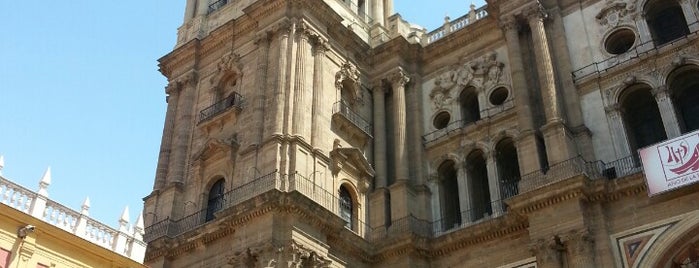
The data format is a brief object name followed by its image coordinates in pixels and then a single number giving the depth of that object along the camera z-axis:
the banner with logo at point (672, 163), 20.39
